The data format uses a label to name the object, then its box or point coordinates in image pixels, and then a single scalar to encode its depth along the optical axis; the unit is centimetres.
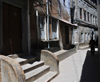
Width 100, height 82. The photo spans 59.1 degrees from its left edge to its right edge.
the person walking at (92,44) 842
